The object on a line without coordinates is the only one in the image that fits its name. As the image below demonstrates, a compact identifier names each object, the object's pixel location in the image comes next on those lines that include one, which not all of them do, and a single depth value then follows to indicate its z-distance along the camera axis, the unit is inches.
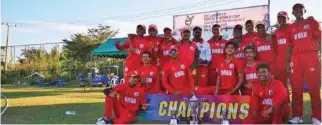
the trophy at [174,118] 279.0
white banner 564.4
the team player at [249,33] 310.6
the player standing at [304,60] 275.6
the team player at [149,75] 325.7
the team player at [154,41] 355.3
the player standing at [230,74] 290.2
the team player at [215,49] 323.3
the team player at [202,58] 324.2
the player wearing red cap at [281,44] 288.2
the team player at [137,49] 351.9
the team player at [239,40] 310.3
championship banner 273.3
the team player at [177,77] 307.1
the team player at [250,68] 281.9
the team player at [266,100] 253.0
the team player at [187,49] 322.7
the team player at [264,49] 297.4
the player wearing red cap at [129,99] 301.1
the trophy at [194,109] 269.1
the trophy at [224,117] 265.4
